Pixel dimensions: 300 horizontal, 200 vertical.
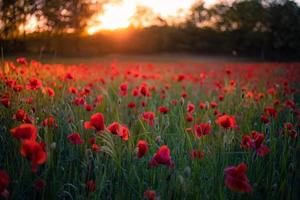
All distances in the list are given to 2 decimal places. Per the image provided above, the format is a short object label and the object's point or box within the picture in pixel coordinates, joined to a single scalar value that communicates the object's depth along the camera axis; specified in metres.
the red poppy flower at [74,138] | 1.78
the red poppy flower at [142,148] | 1.63
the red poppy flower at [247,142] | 1.90
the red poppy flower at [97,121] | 1.67
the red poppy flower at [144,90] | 2.99
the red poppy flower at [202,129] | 2.06
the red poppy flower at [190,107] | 2.63
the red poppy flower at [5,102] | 2.11
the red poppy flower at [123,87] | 3.17
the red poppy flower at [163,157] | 1.48
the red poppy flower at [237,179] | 1.23
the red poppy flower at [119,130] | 1.74
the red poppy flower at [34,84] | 2.38
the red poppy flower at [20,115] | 1.86
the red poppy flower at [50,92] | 2.56
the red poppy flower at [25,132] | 1.28
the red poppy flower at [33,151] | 1.20
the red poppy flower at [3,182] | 1.11
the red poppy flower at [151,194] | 1.36
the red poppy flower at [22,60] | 3.35
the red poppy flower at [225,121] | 1.88
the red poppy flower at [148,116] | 2.31
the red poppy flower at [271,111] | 2.51
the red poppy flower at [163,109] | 2.42
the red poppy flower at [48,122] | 1.90
